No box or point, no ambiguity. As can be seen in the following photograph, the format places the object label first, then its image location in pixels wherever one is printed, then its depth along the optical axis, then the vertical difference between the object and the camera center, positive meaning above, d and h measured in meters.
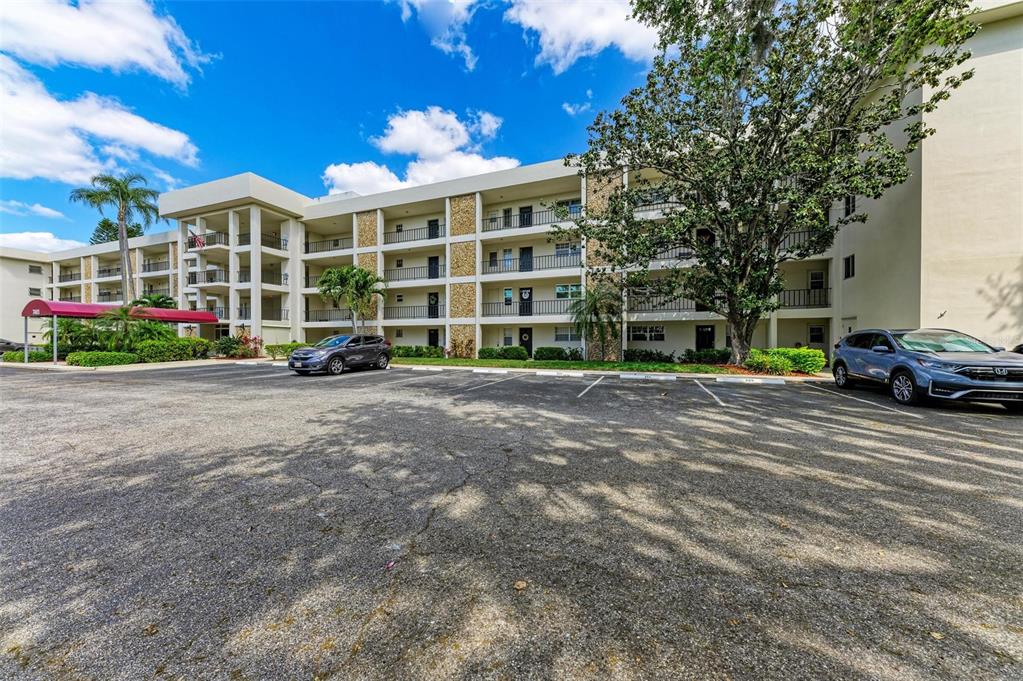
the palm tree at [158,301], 27.51 +2.35
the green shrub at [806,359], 14.35 -0.96
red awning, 20.39 +1.26
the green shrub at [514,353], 22.98 -1.15
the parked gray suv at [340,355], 14.61 -0.87
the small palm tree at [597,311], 18.92 +1.10
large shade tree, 11.93 +7.37
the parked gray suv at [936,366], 7.53 -0.71
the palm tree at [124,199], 28.45 +9.99
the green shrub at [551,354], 22.42 -1.18
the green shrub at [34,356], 22.69 -1.31
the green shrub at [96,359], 19.19 -1.29
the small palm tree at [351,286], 23.36 +2.88
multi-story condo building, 12.09 +4.13
